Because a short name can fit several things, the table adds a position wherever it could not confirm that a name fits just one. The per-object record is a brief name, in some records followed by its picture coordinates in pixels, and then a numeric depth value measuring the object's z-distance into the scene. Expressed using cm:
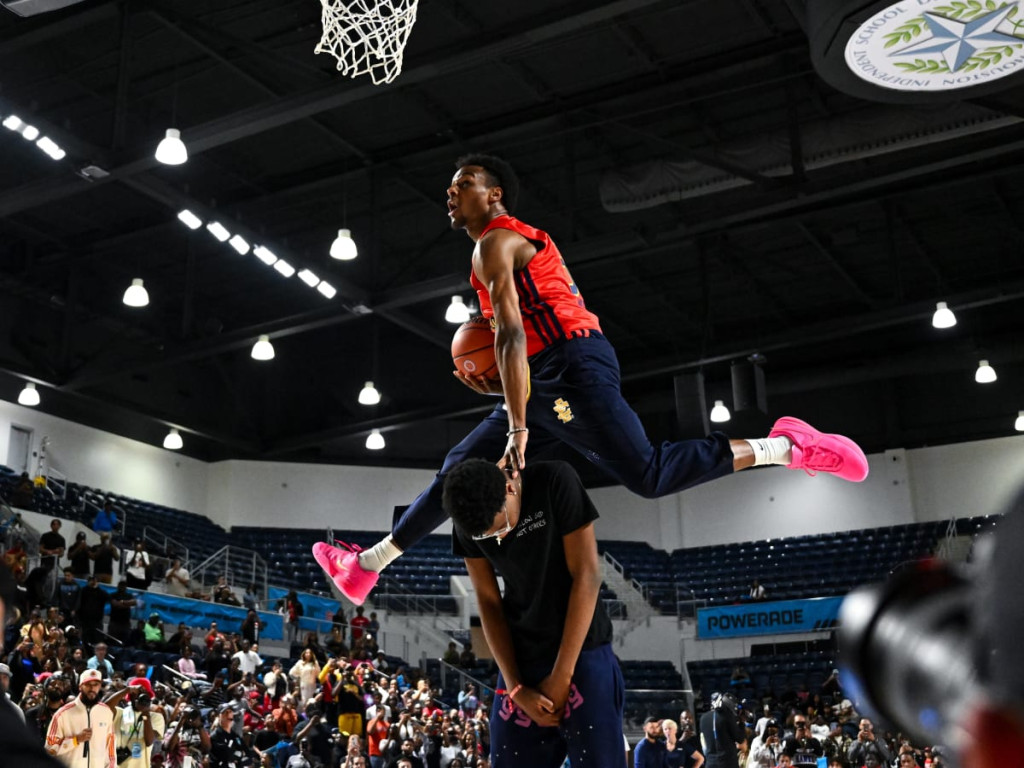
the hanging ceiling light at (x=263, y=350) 1891
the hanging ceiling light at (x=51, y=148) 1312
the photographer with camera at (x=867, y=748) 1332
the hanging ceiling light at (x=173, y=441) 2492
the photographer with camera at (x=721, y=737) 1232
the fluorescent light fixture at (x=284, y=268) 1769
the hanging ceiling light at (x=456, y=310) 1714
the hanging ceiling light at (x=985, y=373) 2197
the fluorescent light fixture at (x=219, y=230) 1653
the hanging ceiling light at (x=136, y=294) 1736
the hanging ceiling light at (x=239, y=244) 1702
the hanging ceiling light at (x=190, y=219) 1602
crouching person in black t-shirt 342
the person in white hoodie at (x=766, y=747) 1428
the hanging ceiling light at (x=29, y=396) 2130
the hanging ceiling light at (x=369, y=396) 2034
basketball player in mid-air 432
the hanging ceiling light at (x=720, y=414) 2228
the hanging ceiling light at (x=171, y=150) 1238
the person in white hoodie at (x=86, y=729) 967
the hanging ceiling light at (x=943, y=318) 1777
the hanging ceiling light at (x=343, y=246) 1461
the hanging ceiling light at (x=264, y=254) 1722
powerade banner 2406
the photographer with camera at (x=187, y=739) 1203
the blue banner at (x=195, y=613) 1914
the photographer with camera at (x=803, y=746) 1453
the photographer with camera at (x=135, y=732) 1128
